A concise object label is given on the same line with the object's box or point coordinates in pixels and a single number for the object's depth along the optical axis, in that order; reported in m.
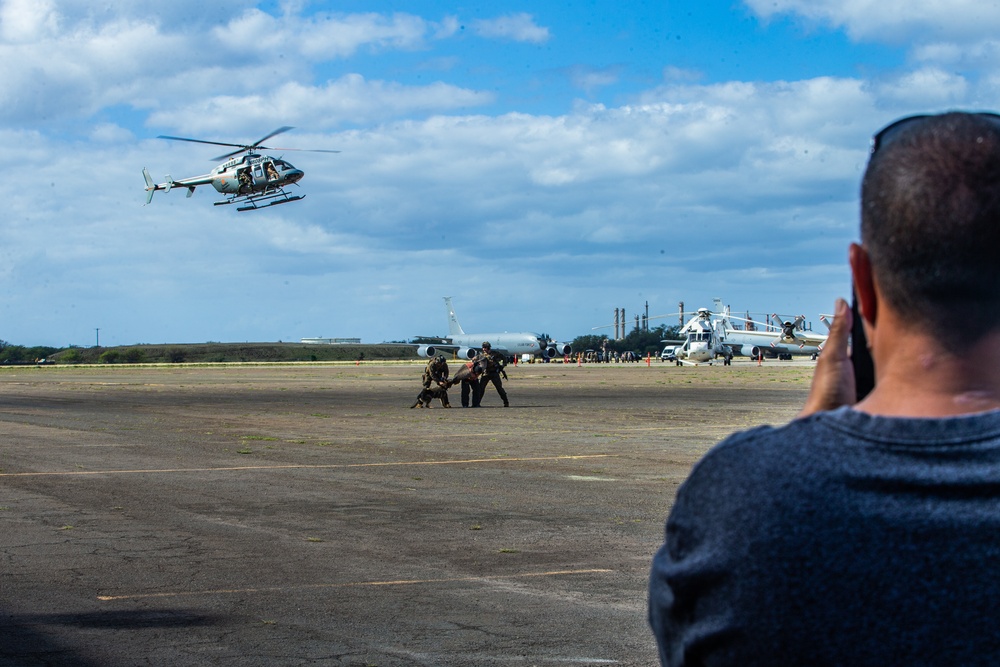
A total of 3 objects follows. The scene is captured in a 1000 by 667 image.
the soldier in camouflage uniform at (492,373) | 30.59
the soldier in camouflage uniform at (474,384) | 30.47
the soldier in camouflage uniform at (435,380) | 30.56
